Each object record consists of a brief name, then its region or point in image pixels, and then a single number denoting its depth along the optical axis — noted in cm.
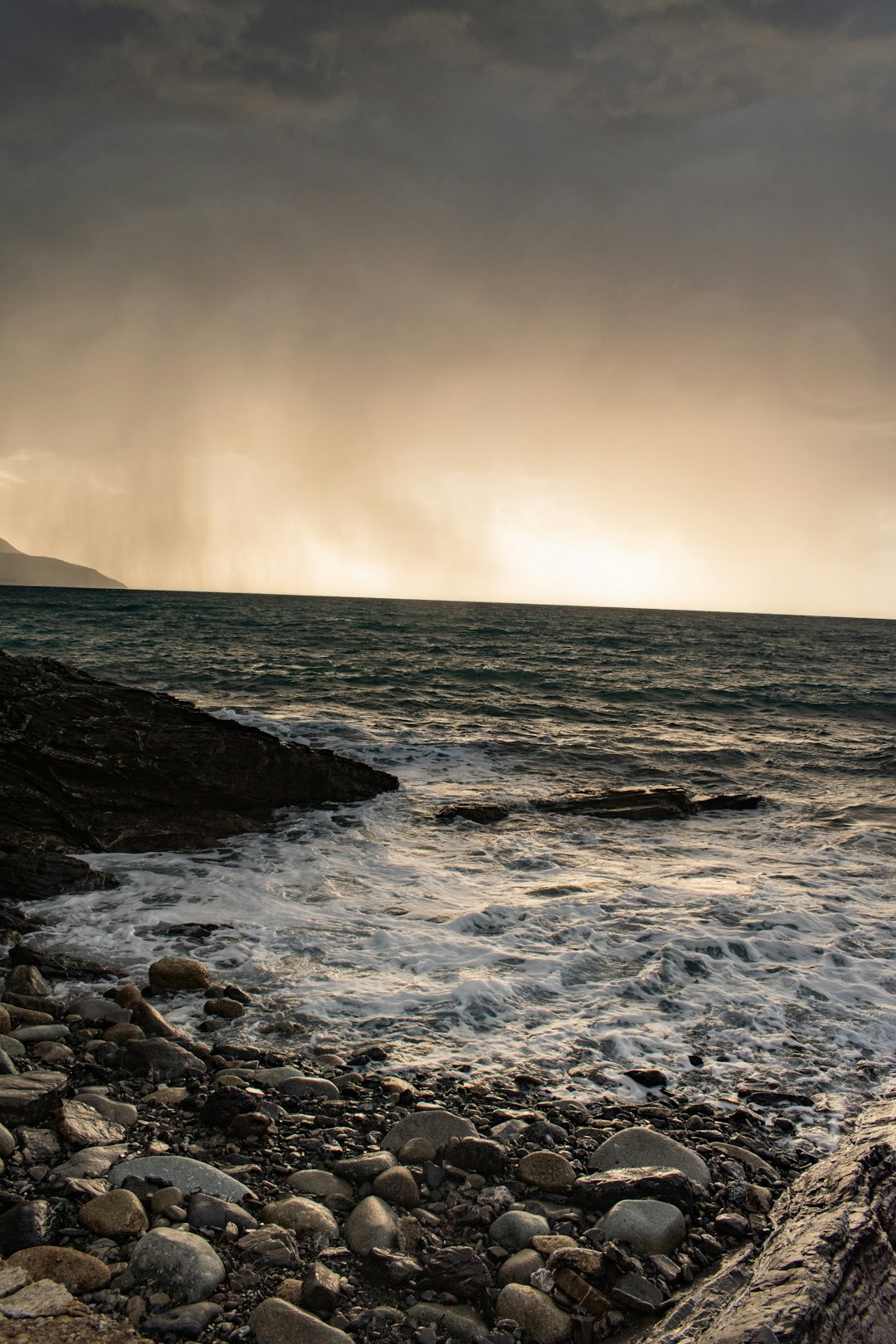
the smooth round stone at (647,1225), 321
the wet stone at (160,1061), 438
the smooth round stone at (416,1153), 375
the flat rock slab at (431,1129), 388
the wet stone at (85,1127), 358
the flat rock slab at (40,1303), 250
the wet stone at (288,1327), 263
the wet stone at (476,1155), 371
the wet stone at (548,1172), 359
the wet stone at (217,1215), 313
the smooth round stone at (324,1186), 344
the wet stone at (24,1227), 288
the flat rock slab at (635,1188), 347
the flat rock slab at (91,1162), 333
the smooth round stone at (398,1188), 345
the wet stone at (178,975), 563
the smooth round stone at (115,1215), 302
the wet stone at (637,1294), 290
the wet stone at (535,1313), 279
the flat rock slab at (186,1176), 333
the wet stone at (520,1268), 302
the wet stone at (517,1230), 322
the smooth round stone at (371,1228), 316
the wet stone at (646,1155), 374
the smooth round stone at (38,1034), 462
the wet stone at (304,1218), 319
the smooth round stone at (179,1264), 279
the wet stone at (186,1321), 260
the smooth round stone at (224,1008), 528
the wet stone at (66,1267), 272
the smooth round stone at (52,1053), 437
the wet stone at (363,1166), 359
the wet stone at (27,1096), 368
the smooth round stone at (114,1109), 384
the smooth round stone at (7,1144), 339
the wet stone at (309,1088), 428
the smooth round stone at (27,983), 526
